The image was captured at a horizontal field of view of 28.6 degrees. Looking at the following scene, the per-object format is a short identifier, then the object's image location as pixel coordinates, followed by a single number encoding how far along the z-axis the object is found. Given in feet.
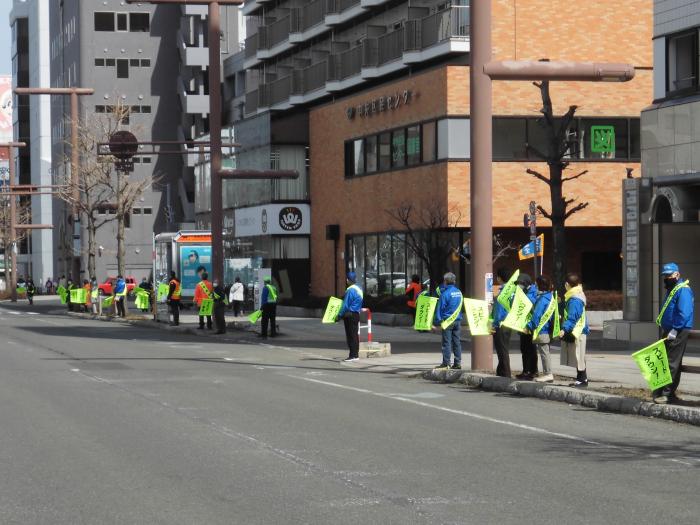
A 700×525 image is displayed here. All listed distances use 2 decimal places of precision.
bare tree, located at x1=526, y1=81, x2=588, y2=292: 107.76
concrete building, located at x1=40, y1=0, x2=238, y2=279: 336.08
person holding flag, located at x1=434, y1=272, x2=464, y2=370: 76.84
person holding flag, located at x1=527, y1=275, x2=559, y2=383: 66.85
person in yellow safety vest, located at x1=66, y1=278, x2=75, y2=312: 213.25
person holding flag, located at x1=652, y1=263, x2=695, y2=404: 54.70
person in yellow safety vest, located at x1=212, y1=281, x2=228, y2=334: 127.85
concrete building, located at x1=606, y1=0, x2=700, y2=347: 101.04
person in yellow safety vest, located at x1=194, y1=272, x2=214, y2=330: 130.62
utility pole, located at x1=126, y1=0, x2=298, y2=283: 129.08
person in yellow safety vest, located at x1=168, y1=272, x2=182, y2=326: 147.13
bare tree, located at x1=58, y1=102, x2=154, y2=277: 196.13
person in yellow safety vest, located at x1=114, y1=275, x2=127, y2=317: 180.17
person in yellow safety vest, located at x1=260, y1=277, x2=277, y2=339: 116.55
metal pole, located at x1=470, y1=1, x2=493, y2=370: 73.92
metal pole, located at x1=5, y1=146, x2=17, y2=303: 285.95
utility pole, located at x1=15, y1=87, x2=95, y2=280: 164.35
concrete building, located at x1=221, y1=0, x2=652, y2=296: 155.12
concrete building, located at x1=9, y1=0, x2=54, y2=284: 434.71
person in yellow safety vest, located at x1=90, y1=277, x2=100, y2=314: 196.82
